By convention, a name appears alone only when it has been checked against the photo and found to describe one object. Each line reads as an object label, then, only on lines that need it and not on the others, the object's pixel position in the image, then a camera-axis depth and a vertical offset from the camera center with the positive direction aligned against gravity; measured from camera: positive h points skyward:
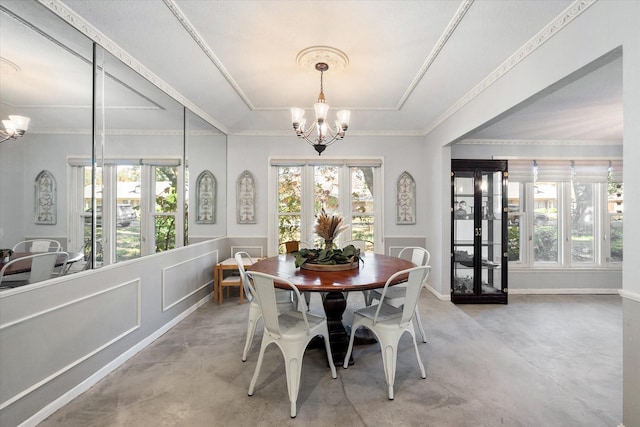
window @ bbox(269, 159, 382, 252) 4.75 +0.29
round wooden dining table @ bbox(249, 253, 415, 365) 2.00 -0.50
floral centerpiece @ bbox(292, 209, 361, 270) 2.51 -0.36
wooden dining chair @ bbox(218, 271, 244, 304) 3.83 -0.95
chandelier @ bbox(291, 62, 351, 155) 2.56 +0.91
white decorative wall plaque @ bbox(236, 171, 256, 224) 4.68 +0.27
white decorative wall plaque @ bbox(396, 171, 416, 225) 4.72 +0.22
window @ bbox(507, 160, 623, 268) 4.48 +0.00
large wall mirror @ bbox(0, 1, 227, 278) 1.66 +0.54
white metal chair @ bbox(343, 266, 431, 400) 1.97 -0.81
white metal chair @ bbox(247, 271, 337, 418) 1.79 -0.81
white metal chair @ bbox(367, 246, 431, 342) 2.61 -0.77
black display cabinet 4.05 -0.23
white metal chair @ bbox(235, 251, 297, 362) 2.44 -0.83
